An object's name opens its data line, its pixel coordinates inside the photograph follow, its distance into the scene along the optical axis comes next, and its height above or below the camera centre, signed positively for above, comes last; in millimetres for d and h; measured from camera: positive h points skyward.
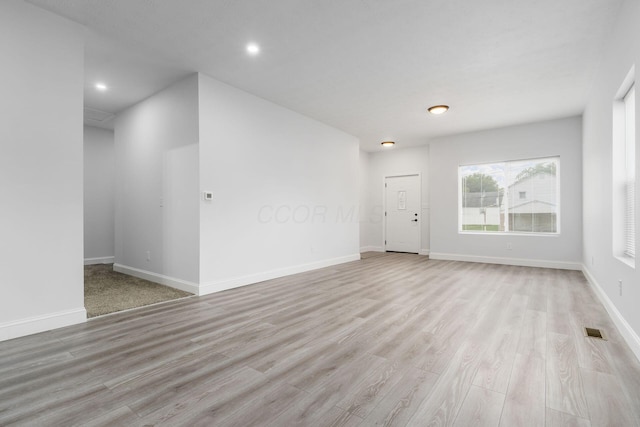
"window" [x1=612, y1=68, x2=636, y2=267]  2979 +339
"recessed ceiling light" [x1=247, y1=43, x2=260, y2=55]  3387 +1854
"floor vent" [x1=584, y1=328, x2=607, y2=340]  2621 -1065
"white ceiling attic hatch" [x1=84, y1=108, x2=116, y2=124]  5551 +1850
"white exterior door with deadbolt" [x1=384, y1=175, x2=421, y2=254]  8375 -24
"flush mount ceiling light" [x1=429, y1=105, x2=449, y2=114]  5191 +1772
